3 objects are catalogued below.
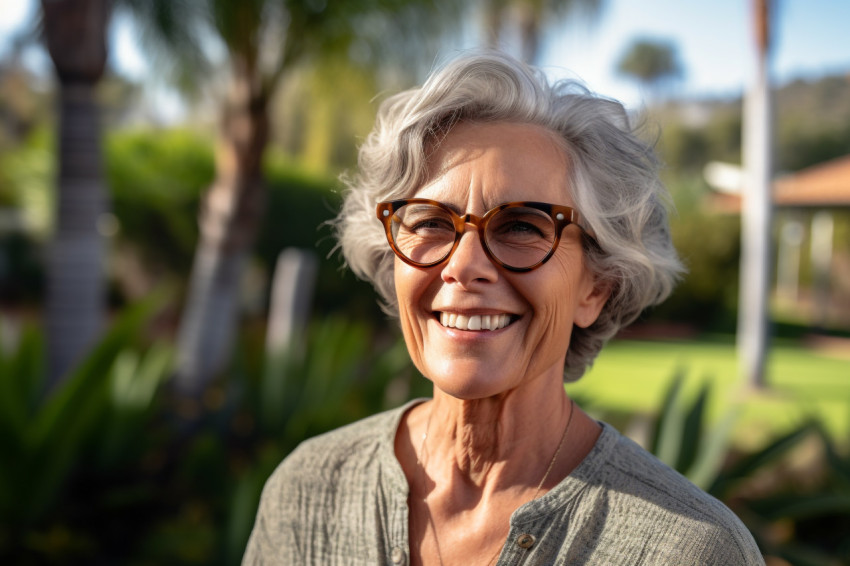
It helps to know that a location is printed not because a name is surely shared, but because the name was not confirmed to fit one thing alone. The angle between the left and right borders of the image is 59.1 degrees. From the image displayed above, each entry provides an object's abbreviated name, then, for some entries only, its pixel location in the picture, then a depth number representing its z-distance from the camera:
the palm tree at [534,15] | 14.61
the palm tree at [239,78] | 5.99
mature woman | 1.31
